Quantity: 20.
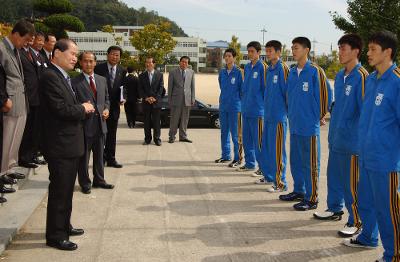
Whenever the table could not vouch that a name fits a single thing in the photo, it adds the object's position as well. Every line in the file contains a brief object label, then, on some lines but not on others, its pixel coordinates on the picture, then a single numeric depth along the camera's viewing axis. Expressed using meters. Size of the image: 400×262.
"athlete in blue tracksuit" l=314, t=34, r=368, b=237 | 4.91
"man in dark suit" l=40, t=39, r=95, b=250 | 4.28
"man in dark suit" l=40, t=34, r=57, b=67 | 7.95
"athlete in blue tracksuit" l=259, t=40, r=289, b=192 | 6.76
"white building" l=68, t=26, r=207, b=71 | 94.56
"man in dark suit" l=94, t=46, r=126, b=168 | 7.90
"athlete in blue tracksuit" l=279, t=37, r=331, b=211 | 5.90
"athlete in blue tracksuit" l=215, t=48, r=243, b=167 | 8.66
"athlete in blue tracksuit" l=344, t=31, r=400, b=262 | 3.95
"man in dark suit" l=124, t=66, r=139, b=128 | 10.87
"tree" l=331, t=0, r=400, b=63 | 17.33
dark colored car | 15.52
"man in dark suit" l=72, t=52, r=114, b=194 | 6.16
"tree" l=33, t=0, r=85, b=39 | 20.84
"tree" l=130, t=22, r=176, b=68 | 40.31
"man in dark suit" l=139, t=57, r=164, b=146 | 10.89
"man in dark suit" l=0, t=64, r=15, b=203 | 5.17
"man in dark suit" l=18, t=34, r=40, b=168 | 6.76
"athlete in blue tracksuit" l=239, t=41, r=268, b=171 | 7.63
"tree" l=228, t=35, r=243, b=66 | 60.59
